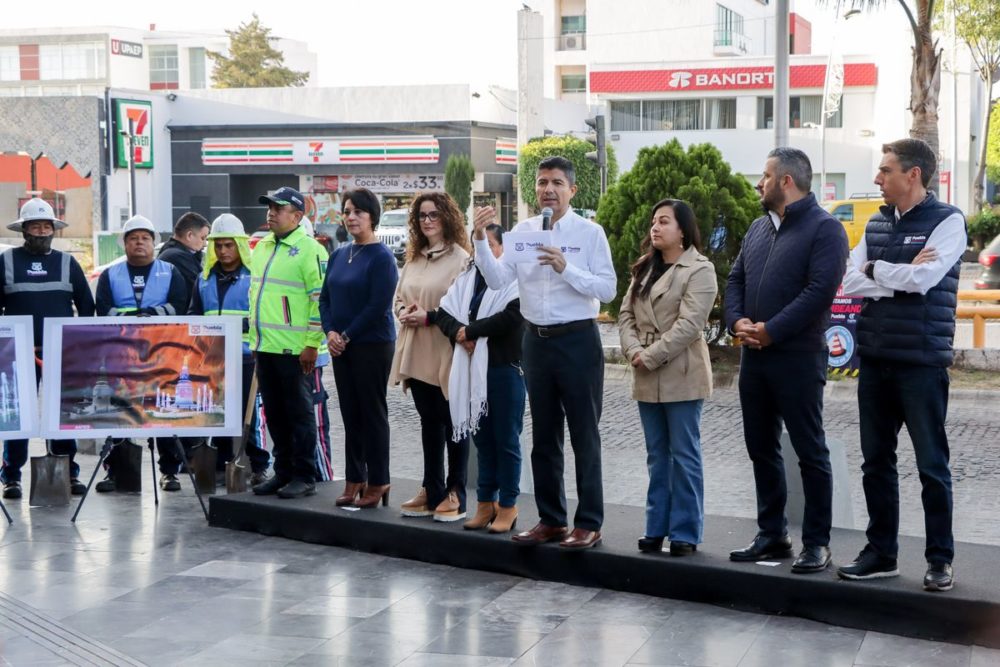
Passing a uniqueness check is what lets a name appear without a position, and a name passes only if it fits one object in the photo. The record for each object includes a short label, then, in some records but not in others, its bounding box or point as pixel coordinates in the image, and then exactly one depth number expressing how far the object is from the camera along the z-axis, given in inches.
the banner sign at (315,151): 1883.6
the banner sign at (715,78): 2117.4
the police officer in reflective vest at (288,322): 315.3
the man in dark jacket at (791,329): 233.1
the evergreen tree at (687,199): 573.9
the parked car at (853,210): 1133.4
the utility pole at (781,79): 655.8
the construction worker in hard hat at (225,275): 351.6
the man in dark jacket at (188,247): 393.7
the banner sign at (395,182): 1915.6
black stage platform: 217.0
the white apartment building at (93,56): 3538.4
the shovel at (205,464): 355.3
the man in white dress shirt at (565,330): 254.7
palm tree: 653.9
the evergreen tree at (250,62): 3189.0
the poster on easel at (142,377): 336.2
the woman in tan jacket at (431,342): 285.1
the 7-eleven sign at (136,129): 1819.6
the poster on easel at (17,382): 335.3
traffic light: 1187.9
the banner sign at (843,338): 537.6
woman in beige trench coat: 248.4
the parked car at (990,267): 901.2
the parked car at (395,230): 1593.3
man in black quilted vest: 219.8
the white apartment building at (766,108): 1931.6
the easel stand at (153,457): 329.7
